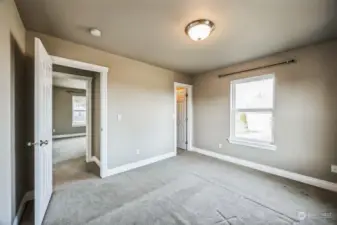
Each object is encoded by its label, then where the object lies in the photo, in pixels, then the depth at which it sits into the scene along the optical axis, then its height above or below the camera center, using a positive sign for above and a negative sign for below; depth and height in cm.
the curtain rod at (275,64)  317 +97
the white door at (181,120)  546 -26
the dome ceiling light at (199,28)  214 +111
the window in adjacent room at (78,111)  853 +6
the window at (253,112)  358 +1
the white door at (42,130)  180 -21
